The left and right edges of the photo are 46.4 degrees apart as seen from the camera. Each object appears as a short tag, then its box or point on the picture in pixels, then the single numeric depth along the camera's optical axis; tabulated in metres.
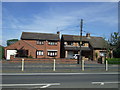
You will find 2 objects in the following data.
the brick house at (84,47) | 36.88
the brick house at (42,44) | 35.93
